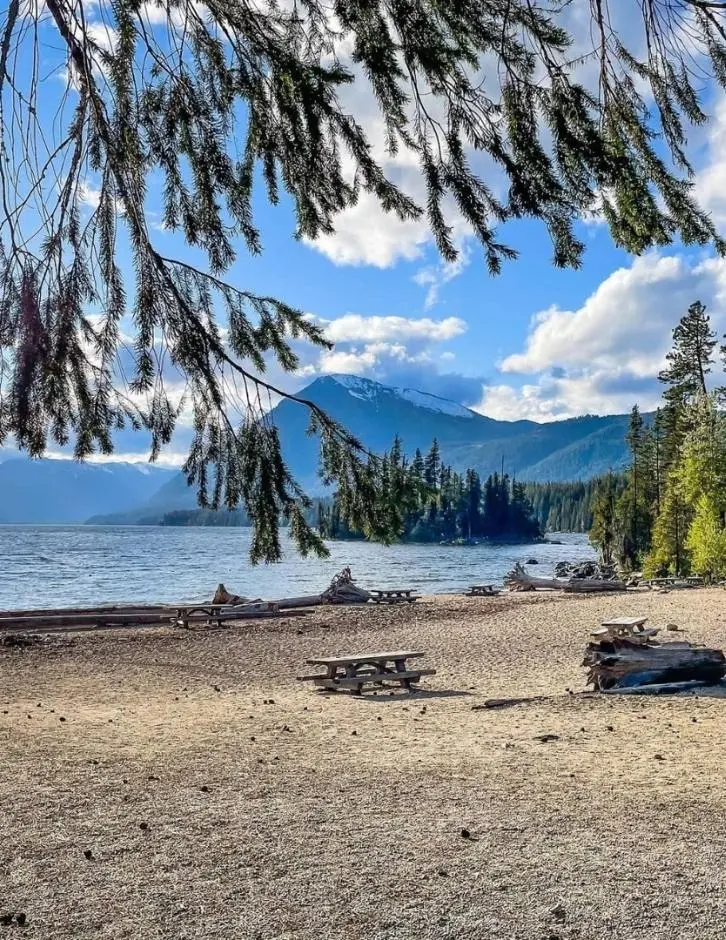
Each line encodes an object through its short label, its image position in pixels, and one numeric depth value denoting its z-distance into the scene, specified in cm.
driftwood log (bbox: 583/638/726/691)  1122
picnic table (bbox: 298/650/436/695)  1209
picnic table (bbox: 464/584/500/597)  3575
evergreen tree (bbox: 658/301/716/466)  4375
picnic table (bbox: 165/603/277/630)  2381
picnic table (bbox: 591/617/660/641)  1542
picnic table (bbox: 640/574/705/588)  3742
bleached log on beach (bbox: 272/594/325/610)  2983
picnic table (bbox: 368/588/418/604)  3078
